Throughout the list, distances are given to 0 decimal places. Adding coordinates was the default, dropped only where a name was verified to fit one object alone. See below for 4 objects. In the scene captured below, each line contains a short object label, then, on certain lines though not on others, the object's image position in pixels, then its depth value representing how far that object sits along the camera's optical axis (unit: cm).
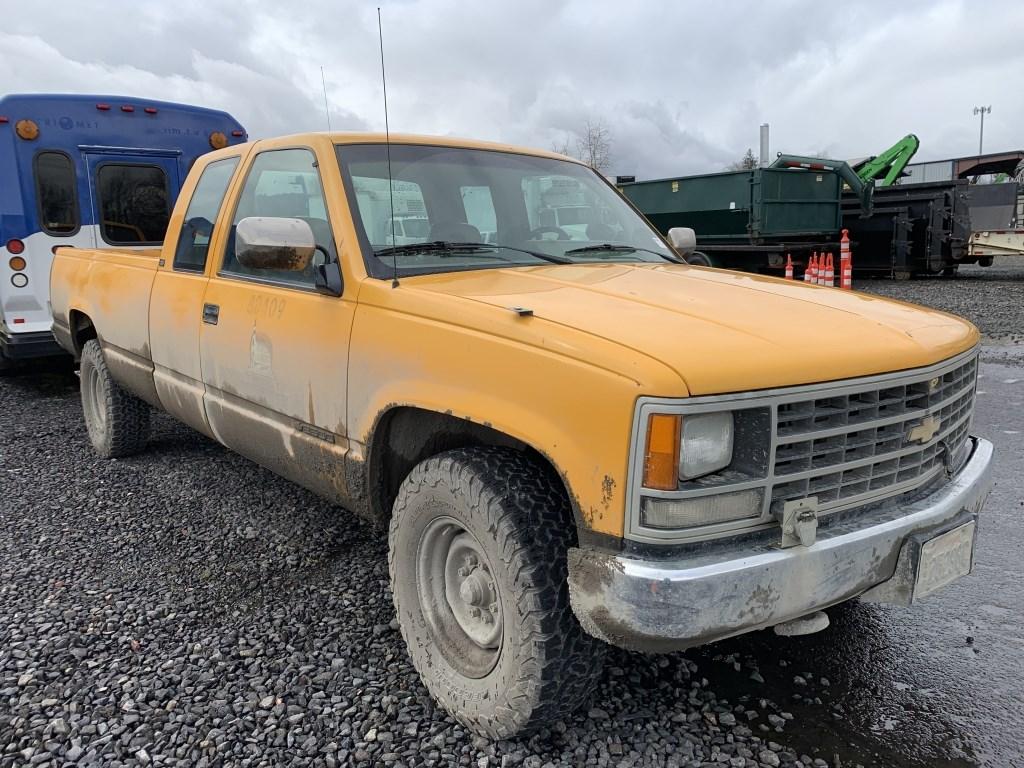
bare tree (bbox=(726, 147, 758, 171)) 5050
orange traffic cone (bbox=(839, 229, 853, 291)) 1399
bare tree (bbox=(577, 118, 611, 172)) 3780
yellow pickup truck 195
